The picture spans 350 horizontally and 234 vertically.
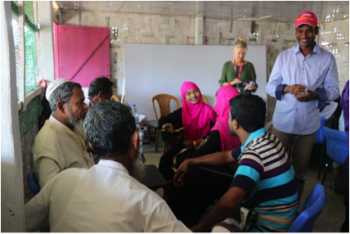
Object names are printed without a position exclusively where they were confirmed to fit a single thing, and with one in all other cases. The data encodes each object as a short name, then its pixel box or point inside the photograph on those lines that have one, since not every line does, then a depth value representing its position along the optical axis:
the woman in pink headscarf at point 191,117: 3.33
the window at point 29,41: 1.83
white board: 5.61
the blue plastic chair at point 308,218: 1.29
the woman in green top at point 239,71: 4.22
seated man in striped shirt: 1.39
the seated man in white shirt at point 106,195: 0.92
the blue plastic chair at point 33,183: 1.44
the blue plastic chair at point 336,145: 2.94
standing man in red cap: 2.39
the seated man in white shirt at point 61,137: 1.54
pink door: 5.40
